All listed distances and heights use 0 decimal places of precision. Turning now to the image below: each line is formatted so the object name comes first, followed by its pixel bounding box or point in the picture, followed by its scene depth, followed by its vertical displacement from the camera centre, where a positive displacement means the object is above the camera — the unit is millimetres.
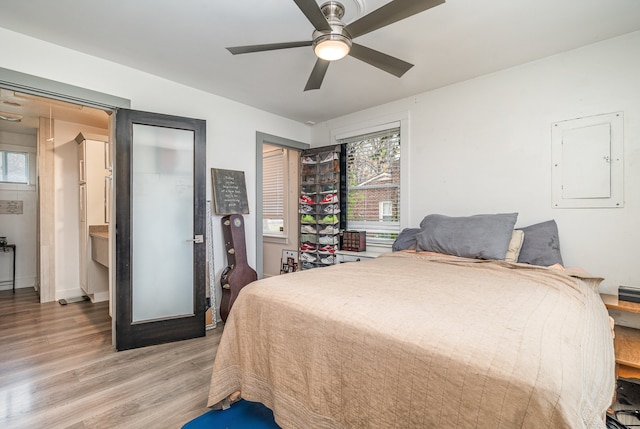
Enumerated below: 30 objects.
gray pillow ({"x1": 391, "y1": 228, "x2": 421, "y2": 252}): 3041 -292
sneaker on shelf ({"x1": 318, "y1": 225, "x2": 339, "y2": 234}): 4121 -246
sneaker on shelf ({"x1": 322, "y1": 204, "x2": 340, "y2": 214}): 4121 +57
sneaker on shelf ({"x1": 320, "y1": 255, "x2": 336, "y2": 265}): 4082 -664
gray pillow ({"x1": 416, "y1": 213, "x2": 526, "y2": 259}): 2375 -201
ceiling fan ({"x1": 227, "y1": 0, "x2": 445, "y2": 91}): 1563 +1073
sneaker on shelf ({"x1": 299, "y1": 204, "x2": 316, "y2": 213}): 4371 +47
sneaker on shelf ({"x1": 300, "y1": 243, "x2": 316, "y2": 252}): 4344 -512
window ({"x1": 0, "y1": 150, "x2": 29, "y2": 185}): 4777 +744
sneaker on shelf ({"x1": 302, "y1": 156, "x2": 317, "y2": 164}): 4434 +783
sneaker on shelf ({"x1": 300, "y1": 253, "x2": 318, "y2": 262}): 4297 -658
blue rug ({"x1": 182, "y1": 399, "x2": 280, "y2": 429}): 1628 -1168
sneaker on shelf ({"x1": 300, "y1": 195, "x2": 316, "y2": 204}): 4383 +182
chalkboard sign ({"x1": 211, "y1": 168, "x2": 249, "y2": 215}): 3492 +250
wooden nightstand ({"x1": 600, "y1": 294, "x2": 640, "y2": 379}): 1759 -873
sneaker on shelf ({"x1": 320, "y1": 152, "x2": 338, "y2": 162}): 4188 +789
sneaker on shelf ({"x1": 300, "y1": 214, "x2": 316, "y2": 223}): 4359 -100
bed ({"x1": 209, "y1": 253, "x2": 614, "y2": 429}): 824 -481
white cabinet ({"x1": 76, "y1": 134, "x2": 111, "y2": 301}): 4152 +134
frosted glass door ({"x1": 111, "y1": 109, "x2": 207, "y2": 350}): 2717 -155
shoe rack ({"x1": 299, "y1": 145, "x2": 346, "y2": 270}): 4145 +102
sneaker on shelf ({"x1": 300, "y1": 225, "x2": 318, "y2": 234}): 4346 -249
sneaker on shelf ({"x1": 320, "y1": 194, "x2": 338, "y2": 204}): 4137 +186
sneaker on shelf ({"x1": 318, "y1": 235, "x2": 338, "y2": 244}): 4125 -378
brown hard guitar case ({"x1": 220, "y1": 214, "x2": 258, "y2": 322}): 3330 -610
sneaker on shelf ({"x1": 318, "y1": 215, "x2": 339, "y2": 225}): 4105 -96
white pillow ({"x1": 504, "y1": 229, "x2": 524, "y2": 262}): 2389 -278
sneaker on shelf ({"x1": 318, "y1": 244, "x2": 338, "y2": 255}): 4098 -508
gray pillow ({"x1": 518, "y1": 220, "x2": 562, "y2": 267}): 2323 -271
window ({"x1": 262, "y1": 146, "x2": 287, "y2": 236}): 5078 +376
